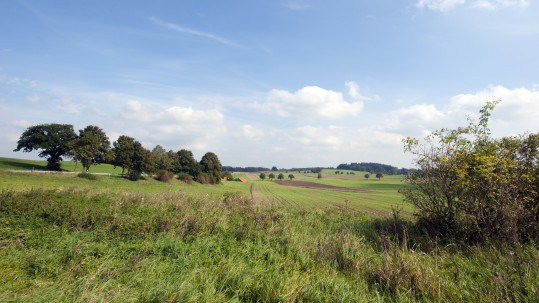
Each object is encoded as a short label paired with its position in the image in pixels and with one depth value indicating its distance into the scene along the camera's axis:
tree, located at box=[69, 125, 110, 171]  51.50
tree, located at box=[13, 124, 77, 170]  55.60
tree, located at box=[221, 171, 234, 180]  105.69
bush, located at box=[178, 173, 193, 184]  64.56
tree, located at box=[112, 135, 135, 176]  55.22
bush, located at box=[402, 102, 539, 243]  8.73
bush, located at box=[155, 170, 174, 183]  59.61
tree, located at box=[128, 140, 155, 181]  56.00
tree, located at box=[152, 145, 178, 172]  69.56
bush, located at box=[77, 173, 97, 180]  43.31
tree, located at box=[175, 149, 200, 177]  74.75
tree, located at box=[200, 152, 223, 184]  76.38
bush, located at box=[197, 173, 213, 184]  70.50
